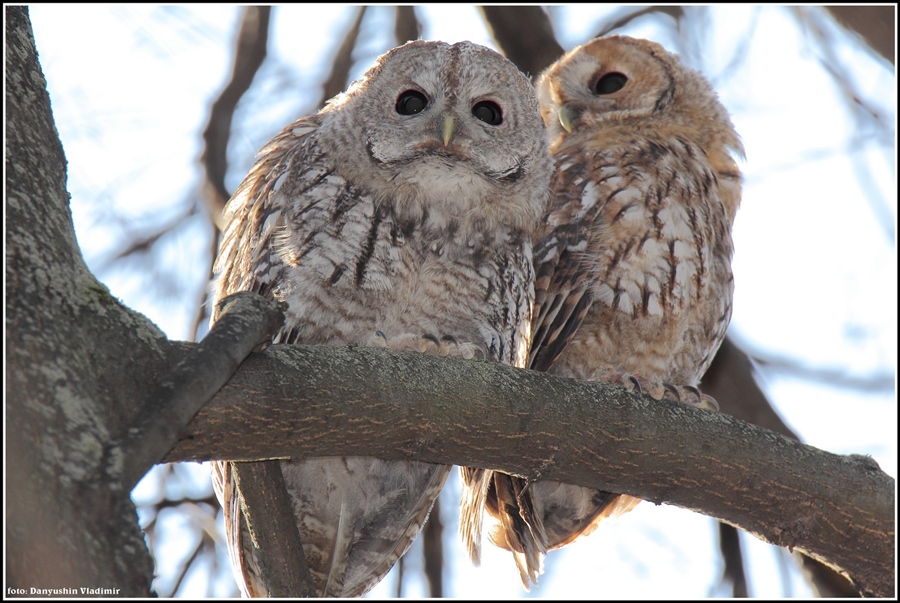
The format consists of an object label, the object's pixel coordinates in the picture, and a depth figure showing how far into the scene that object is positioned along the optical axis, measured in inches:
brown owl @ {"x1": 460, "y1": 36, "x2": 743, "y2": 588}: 273.1
